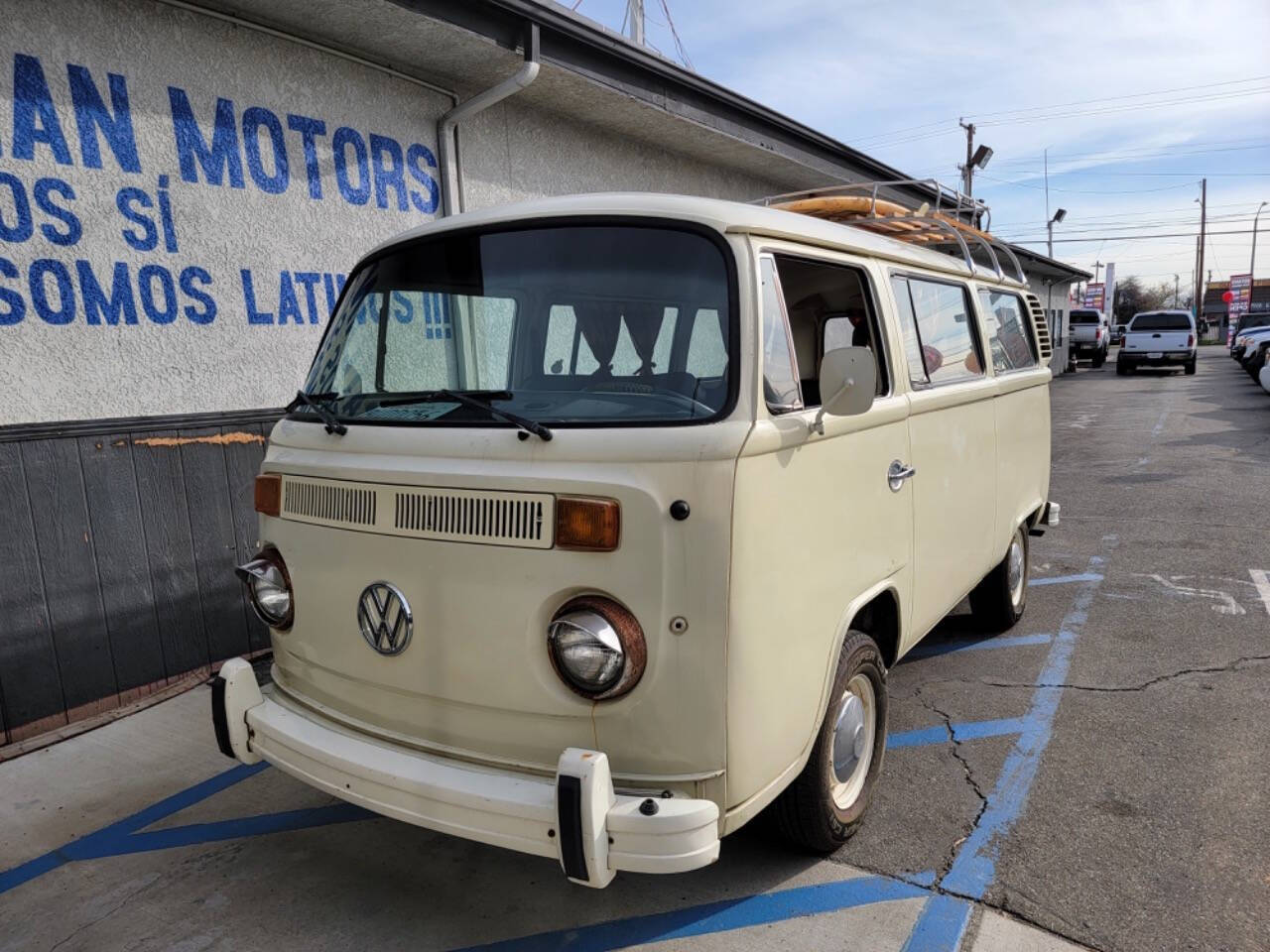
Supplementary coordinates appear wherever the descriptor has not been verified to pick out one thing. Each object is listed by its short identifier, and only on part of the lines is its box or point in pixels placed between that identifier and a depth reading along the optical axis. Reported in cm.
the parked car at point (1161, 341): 2675
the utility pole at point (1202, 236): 6223
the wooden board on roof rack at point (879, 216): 445
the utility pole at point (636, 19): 966
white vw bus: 224
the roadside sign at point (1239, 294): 7869
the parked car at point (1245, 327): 3056
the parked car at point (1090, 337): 3253
